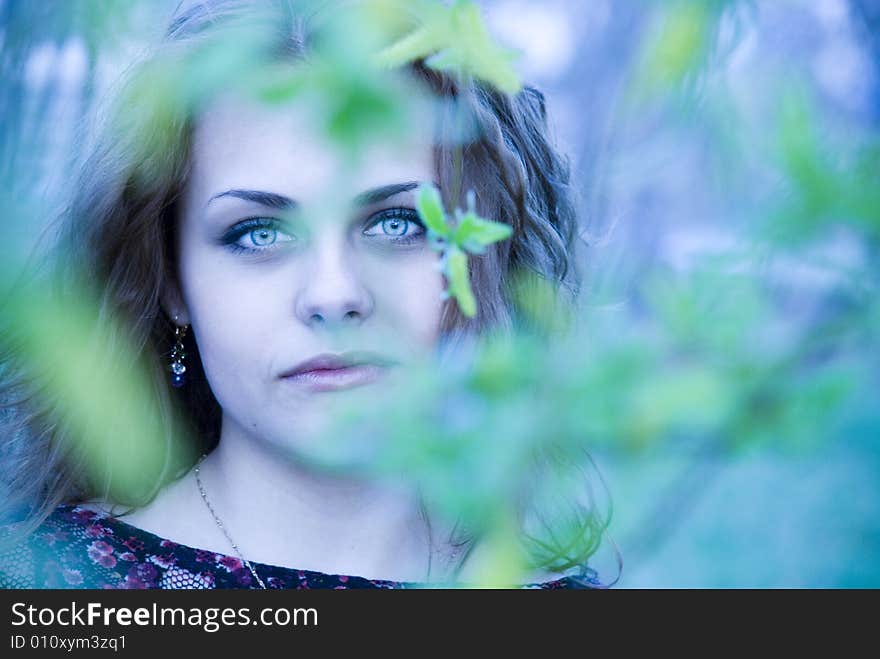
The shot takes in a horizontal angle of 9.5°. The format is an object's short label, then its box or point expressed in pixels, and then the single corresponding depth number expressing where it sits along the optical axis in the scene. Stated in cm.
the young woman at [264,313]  242
